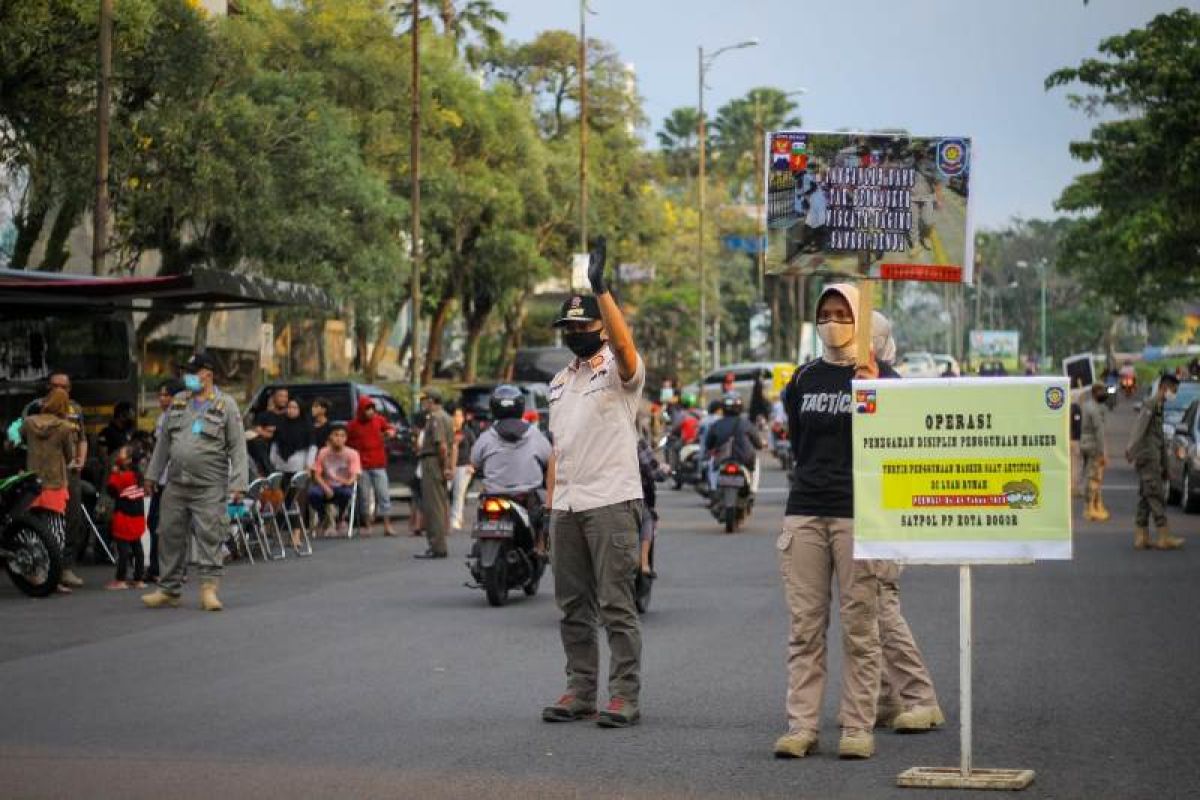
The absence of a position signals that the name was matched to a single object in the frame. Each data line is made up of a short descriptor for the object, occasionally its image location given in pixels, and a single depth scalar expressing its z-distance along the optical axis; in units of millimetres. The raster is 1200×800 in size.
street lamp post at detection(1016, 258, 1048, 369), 143750
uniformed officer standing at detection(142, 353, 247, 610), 15945
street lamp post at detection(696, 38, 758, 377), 71750
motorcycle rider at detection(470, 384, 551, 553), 16203
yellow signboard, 8234
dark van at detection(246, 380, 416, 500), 27031
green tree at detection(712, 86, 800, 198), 119188
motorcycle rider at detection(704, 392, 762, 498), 24797
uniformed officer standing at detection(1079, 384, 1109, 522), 25750
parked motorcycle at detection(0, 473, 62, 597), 17094
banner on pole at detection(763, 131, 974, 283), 9672
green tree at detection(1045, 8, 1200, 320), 40125
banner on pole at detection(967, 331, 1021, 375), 147250
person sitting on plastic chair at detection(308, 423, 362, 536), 24500
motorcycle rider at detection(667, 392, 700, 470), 34906
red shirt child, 18109
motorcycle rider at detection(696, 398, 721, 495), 26250
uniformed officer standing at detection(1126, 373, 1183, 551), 21125
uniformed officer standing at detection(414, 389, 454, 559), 21672
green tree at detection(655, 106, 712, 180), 123375
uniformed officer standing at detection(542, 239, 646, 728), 9797
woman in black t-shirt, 8758
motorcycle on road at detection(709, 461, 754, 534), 24797
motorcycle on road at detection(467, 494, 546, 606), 16016
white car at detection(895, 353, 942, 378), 86625
